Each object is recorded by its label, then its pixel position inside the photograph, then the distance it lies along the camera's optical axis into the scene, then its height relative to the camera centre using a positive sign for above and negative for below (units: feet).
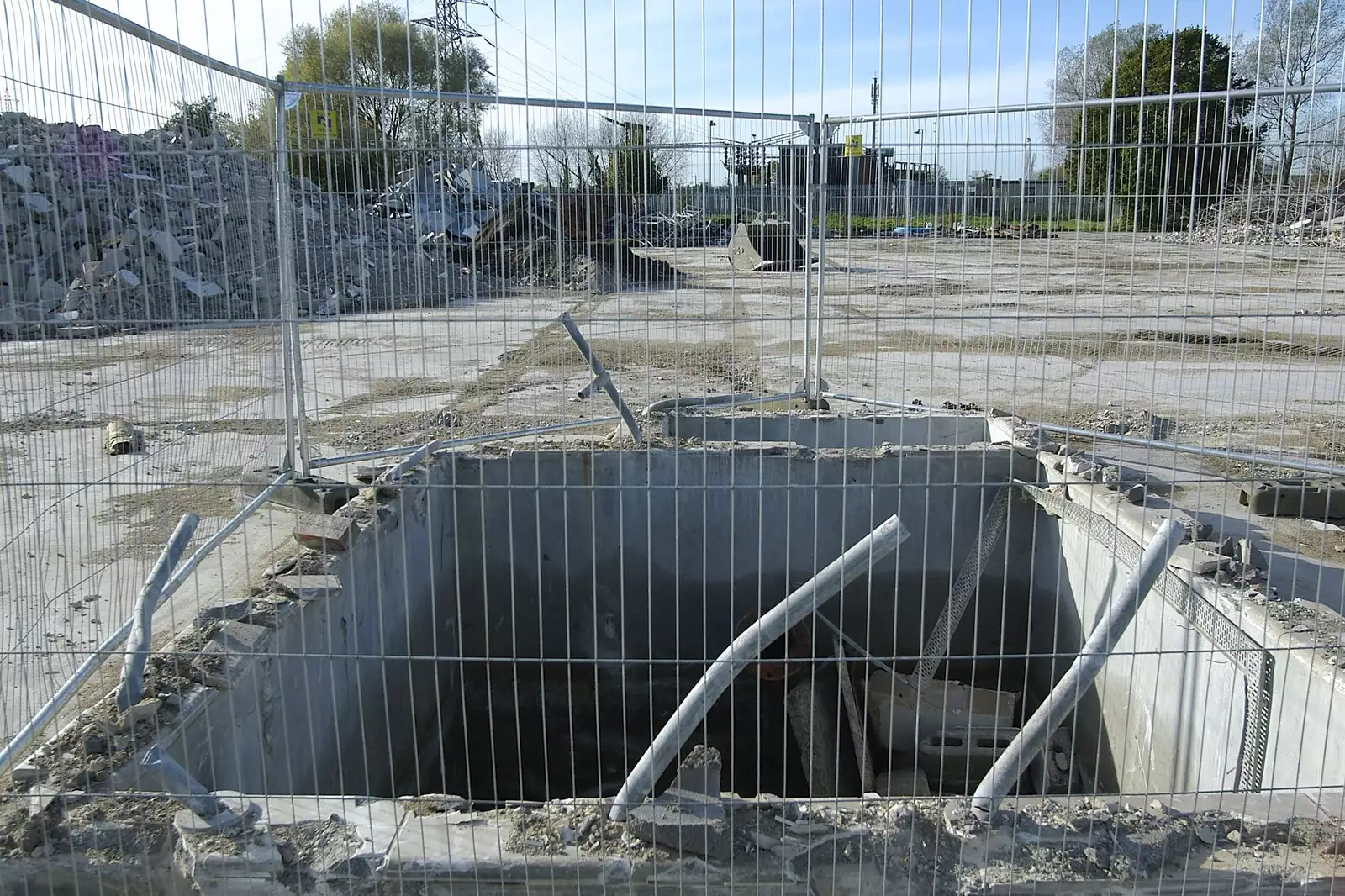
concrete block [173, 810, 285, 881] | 9.18 -5.00
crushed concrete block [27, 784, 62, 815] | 9.71 -4.75
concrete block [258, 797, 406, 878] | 9.31 -5.00
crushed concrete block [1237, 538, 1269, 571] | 15.58 -4.20
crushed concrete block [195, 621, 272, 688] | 12.03 -4.32
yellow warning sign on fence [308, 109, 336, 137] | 18.50 +3.17
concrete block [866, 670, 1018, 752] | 17.47 -7.26
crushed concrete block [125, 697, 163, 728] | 11.01 -4.43
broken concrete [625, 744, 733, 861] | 9.57 -4.95
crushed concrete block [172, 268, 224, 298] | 17.57 +0.14
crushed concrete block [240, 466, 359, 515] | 20.42 -4.11
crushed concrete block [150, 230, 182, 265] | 15.93 +0.83
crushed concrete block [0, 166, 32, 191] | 19.98 +2.42
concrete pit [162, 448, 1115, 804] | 19.38 -6.44
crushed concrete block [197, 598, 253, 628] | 13.39 -4.16
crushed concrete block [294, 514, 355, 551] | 15.83 -3.71
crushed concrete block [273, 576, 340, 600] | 14.44 -4.16
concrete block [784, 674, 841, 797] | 17.19 -7.77
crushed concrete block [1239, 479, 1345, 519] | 22.98 -4.96
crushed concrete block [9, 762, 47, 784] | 10.21 -4.70
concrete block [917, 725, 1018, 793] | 17.17 -7.80
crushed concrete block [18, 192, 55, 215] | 22.04 +2.05
